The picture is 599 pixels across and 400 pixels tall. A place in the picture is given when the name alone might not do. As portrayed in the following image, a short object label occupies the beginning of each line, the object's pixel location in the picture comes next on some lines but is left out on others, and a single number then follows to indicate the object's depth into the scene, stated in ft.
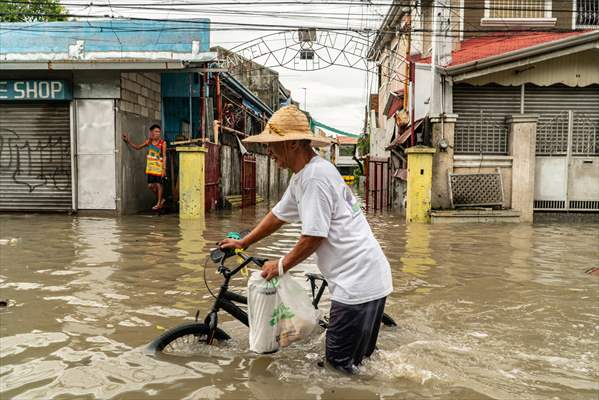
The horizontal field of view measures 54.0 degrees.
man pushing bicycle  10.82
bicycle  12.58
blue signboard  44.60
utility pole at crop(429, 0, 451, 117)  45.80
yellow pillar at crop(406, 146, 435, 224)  44.52
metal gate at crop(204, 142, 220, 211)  49.85
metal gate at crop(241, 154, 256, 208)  61.57
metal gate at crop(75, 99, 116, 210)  45.39
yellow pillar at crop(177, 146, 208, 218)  44.60
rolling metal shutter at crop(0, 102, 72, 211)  45.85
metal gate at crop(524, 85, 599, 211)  47.14
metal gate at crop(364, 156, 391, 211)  60.41
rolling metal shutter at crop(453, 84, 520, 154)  47.19
